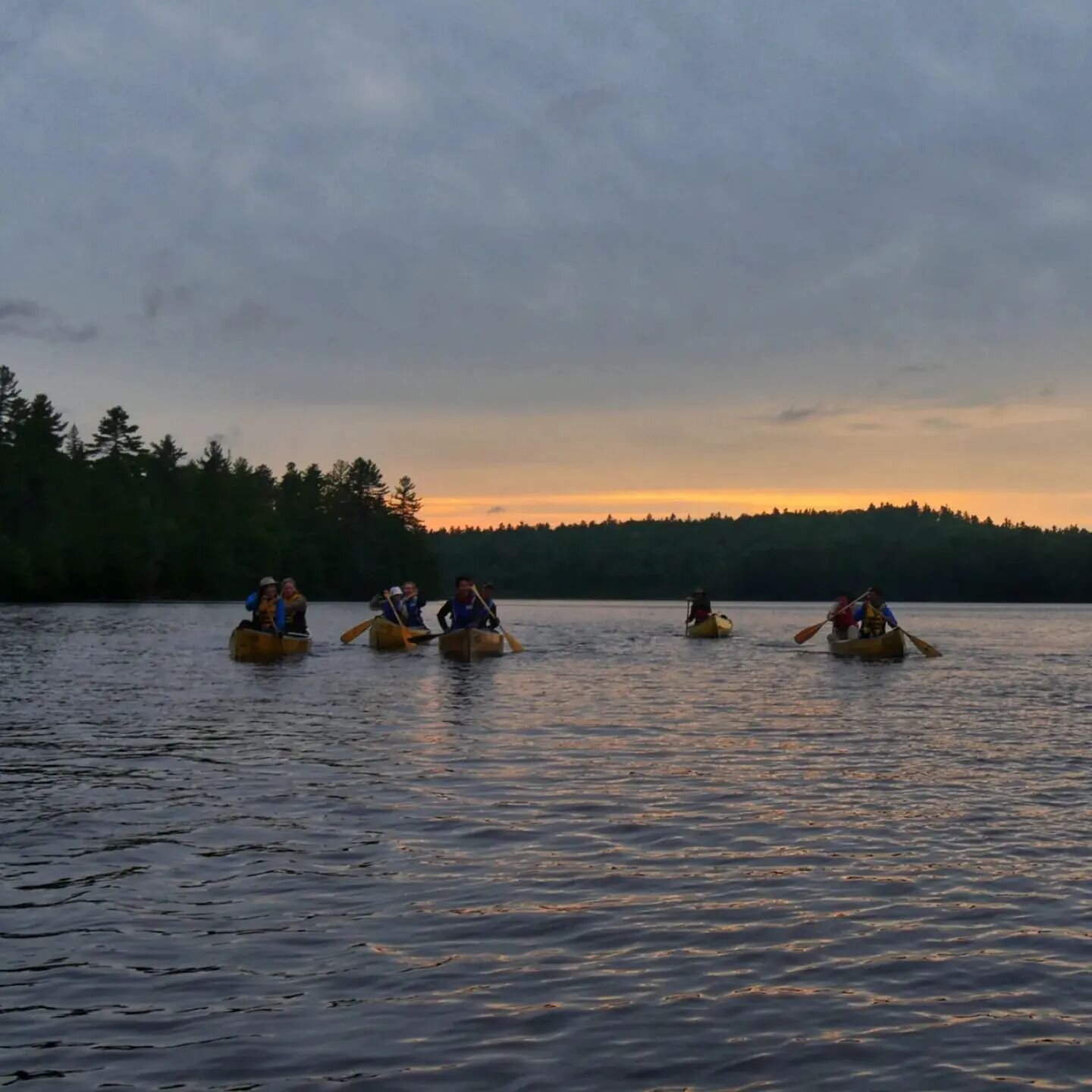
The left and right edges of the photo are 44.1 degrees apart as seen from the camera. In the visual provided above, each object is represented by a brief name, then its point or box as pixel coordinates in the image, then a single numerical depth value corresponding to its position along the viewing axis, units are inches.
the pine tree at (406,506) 6107.3
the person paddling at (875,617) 1567.4
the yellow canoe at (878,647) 1553.9
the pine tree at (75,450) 5237.2
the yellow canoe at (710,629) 2108.8
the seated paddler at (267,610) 1471.5
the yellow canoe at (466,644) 1482.5
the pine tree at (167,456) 5777.6
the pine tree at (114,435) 5295.3
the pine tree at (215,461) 5393.7
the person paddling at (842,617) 1619.1
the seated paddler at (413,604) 1672.0
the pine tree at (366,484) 5920.3
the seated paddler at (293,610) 1528.1
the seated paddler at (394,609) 1657.2
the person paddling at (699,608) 2133.0
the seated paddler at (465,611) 1512.1
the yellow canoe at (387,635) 1626.5
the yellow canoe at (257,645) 1434.5
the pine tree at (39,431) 4758.9
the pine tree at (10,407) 4906.5
